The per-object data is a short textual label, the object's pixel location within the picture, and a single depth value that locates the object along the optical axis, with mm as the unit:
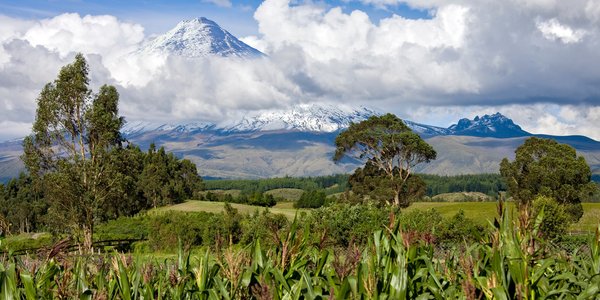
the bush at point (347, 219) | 42094
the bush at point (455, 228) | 41375
